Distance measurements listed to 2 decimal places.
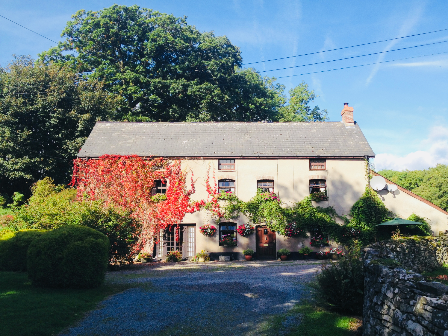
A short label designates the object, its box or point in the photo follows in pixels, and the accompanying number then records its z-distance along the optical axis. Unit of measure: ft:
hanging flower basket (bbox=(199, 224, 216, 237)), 70.79
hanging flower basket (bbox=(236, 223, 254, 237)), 70.95
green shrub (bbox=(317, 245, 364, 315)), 28.81
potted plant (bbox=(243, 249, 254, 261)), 69.97
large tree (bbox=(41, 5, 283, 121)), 106.42
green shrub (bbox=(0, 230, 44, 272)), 46.09
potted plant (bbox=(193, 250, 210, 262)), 69.15
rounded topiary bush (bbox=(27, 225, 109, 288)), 35.04
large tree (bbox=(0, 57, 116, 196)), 86.69
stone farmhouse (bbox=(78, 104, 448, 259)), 71.82
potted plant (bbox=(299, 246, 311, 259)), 70.13
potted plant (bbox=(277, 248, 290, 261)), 69.26
